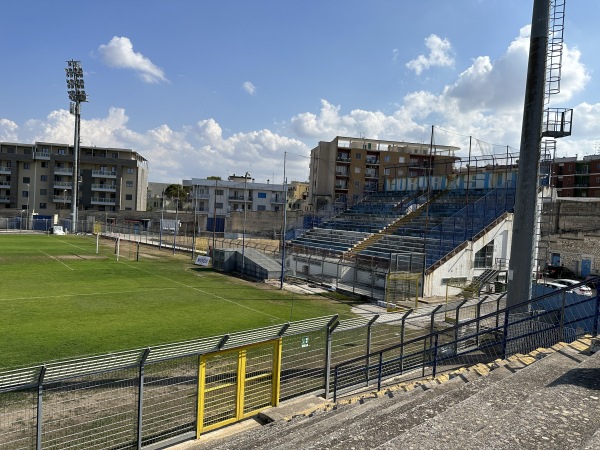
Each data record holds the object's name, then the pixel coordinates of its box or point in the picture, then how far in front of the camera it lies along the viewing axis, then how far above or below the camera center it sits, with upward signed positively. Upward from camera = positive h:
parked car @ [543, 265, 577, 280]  38.91 -3.90
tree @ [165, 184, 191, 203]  128.88 +3.55
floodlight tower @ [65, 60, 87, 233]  74.88 +17.43
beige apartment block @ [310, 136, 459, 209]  83.56 +8.74
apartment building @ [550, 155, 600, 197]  71.06 +8.32
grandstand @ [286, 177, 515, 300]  30.97 -1.61
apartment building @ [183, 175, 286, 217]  94.38 +2.46
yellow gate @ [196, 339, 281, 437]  9.11 -3.83
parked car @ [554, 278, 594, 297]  26.08 -3.55
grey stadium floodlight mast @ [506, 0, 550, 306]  16.47 +2.22
